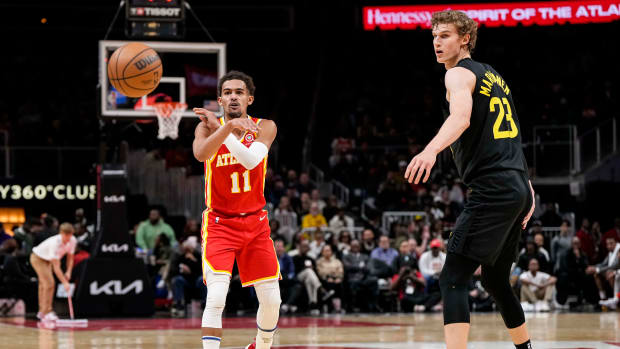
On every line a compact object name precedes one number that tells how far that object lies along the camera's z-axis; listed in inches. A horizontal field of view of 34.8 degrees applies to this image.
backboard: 558.3
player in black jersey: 210.8
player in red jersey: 268.7
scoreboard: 579.5
